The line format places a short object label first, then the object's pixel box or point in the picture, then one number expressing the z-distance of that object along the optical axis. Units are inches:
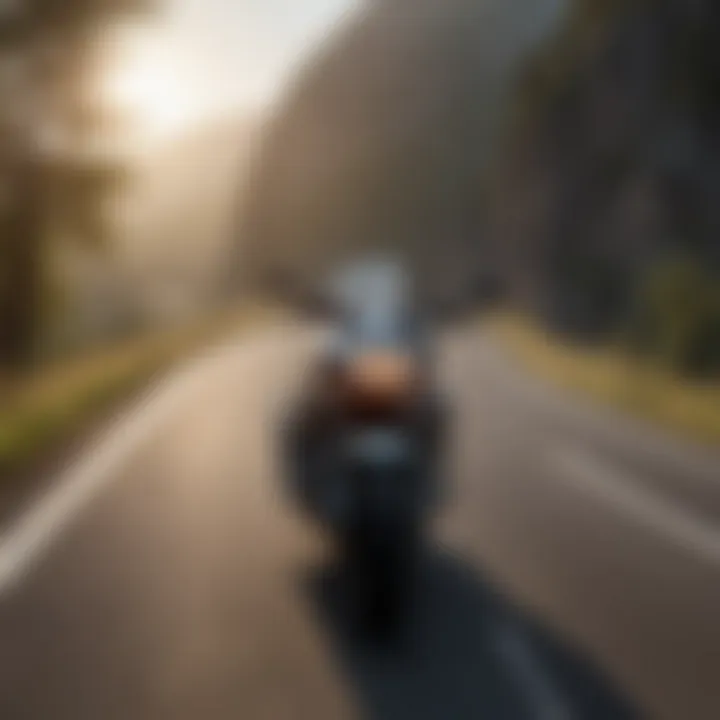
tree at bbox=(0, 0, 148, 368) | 1154.7
